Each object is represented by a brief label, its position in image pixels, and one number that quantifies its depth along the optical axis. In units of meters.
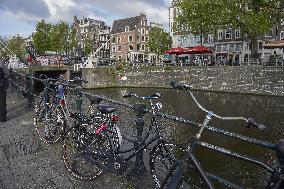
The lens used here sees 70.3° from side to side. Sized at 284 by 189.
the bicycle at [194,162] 2.08
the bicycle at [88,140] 3.32
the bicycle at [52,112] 4.28
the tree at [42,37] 37.57
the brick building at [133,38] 47.66
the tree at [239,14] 21.33
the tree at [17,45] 51.94
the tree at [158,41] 40.47
